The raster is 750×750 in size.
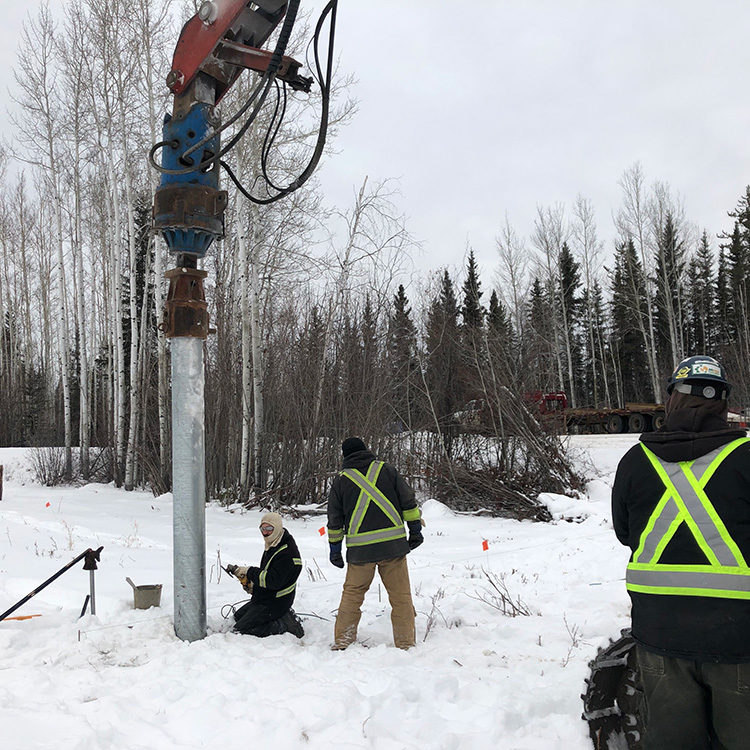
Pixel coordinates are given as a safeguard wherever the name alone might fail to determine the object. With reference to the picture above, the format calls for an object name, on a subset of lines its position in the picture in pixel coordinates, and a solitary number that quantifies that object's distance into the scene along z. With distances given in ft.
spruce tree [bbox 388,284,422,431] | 48.55
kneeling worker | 17.43
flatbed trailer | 86.22
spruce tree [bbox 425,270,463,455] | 52.80
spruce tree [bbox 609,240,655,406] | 142.92
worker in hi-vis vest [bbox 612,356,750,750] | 7.49
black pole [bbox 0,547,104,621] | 15.84
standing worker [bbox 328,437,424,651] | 16.78
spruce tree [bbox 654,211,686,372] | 119.14
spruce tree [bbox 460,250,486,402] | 46.50
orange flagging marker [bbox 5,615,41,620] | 17.69
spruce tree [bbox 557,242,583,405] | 147.74
